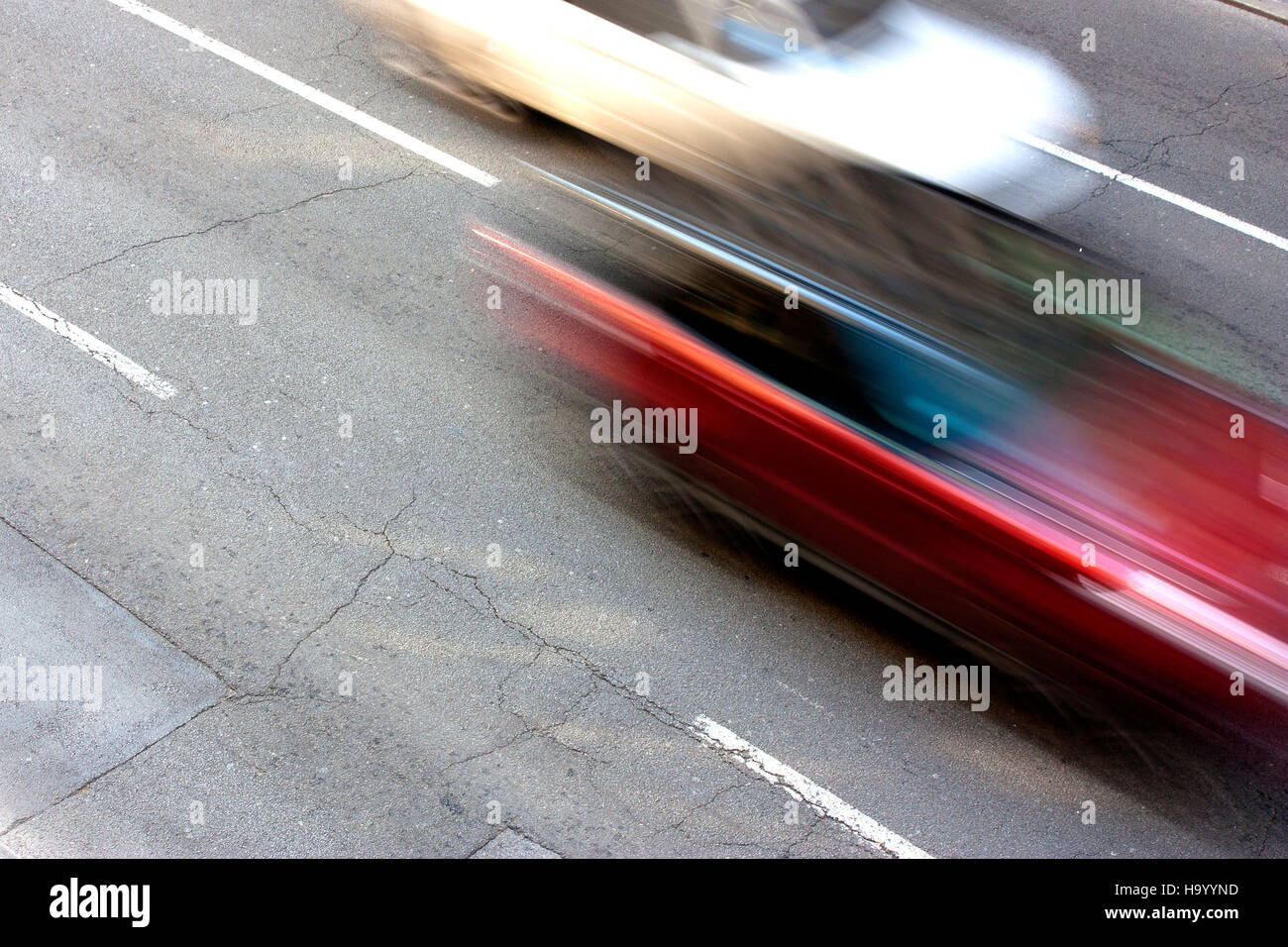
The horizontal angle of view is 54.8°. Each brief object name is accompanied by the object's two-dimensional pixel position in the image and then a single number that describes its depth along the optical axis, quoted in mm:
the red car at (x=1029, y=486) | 5195
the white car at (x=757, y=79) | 6934
